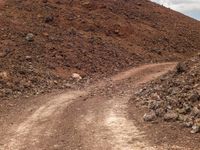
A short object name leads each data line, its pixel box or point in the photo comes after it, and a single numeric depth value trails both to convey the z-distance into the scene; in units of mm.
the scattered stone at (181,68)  15517
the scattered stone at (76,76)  21645
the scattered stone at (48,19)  28418
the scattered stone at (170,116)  11194
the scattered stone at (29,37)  24253
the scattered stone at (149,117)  11658
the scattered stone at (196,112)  10784
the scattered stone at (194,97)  11786
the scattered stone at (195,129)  9986
